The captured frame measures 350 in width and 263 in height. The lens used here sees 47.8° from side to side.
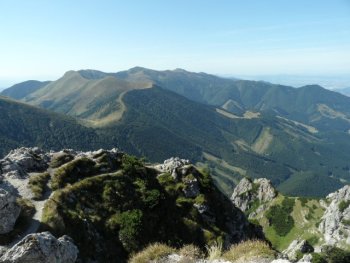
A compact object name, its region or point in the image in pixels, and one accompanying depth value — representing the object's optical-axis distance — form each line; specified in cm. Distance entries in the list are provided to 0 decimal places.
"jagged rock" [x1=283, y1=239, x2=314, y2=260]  18176
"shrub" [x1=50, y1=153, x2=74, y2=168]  9785
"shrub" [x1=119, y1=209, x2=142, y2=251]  7106
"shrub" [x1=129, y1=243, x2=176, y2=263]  3594
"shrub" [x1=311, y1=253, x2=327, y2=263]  15605
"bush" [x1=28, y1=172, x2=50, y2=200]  7525
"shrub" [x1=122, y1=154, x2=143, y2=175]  9681
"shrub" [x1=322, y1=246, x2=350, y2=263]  17938
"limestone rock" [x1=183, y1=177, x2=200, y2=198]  10134
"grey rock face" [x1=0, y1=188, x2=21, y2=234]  5375
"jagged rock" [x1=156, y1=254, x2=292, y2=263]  3154
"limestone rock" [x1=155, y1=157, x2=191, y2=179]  10881
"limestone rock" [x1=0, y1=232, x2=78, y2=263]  3769
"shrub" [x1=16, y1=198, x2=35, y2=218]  6258
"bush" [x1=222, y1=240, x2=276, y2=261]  3269
